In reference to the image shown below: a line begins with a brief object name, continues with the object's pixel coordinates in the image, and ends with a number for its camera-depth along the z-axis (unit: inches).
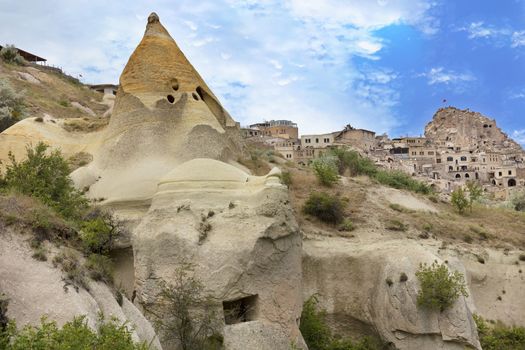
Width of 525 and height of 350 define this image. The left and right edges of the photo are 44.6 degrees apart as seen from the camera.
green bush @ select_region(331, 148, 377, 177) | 2023.9
